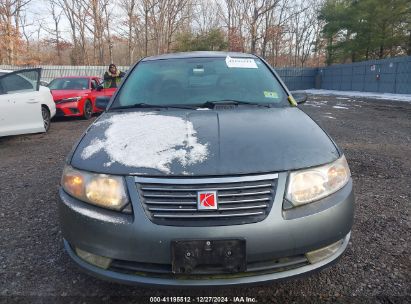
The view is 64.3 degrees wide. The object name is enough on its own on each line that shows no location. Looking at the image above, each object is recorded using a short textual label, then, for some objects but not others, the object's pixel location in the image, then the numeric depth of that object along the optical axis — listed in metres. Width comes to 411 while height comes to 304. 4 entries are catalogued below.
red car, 9.19
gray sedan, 1.54
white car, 5.64
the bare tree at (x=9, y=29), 26.17
